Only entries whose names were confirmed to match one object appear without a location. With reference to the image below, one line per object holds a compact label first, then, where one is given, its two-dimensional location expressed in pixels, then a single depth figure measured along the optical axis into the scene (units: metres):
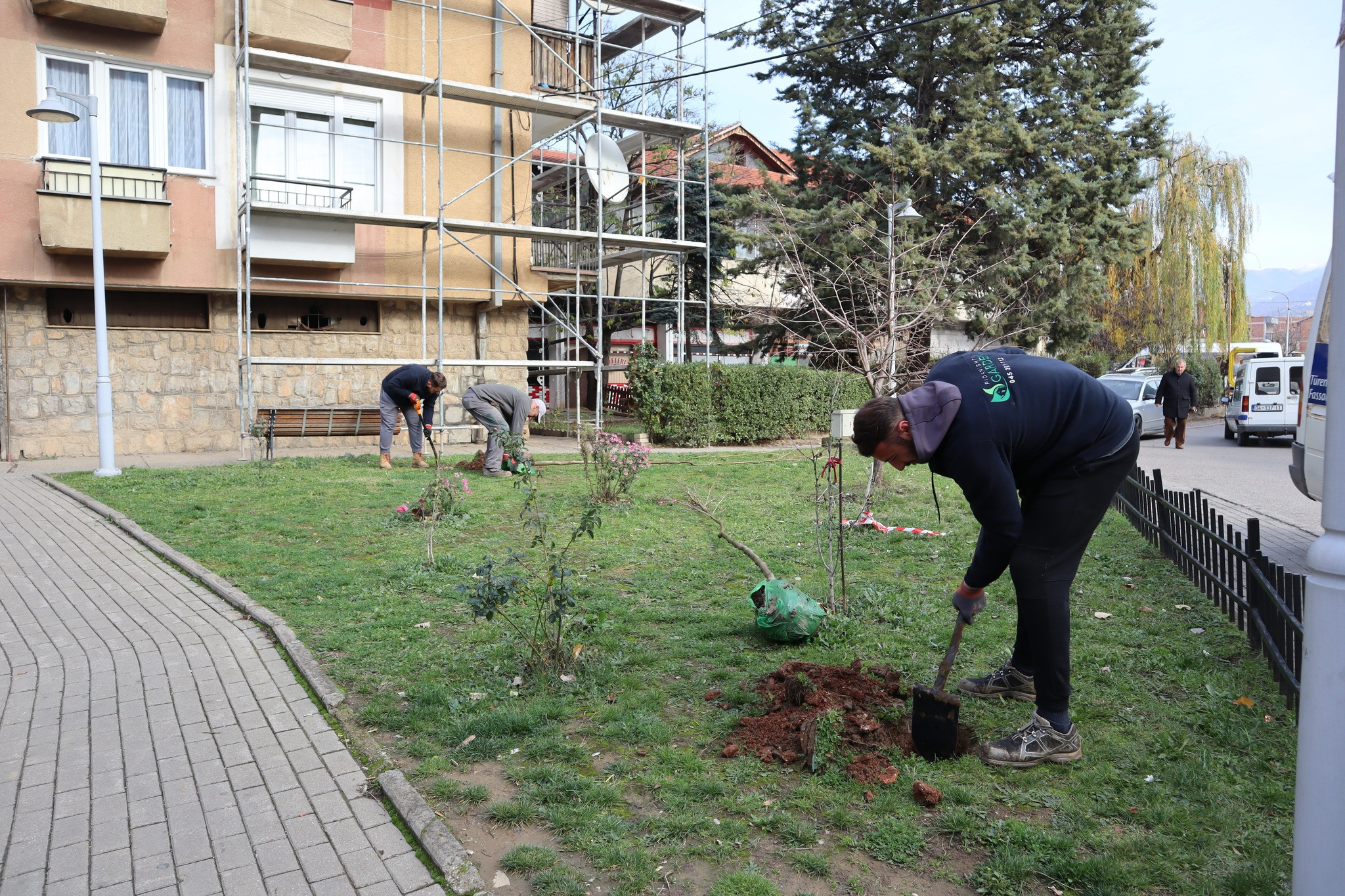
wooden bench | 15.33
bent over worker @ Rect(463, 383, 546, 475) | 12.09
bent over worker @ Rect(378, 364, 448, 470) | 12.69
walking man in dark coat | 19.70
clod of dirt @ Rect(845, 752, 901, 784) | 3.63
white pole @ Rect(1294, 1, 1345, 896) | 2.12
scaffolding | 16.30
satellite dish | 19.73
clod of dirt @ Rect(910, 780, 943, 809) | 3.43
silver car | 23.88
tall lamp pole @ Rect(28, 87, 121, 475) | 12.33
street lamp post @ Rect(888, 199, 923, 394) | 9.21
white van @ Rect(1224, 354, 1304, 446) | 20.59
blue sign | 6.46
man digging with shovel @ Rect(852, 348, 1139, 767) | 3.52
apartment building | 15.12
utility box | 6.81
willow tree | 33.41
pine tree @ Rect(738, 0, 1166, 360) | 22.58
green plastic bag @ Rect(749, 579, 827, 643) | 5.18
